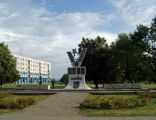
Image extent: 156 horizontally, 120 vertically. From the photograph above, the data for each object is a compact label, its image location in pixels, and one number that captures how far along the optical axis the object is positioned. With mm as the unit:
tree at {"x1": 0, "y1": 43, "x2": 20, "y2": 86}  33232
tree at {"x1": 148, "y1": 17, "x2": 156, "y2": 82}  27592
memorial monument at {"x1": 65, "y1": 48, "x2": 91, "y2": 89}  24427
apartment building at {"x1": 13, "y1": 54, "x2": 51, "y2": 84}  78263
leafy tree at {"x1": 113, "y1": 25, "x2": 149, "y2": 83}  28107
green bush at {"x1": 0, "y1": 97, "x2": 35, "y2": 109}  10760
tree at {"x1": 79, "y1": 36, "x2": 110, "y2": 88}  31439
